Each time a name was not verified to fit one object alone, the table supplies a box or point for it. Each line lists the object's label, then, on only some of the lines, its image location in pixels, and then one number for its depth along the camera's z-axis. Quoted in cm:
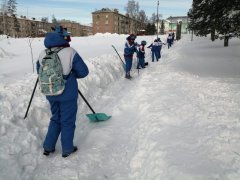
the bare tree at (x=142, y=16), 5934
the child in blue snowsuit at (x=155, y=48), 1239
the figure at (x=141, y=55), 973
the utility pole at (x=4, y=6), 4707
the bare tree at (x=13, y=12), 4844
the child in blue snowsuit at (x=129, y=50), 816
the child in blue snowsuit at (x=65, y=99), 291
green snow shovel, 420
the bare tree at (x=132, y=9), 5571
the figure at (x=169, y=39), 2146
